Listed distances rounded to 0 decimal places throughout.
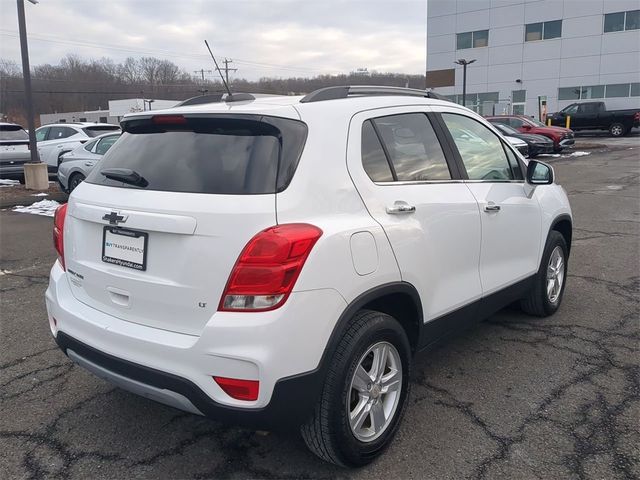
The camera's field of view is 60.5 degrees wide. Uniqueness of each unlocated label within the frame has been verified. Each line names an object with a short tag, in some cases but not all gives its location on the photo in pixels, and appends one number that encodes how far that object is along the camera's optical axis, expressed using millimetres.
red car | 22719
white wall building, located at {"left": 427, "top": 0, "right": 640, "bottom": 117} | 41812
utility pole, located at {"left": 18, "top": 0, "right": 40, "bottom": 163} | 12516
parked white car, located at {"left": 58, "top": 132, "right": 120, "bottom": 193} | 11094
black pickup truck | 31953
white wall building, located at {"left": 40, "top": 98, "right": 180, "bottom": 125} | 66000
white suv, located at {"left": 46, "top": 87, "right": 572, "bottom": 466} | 2277
